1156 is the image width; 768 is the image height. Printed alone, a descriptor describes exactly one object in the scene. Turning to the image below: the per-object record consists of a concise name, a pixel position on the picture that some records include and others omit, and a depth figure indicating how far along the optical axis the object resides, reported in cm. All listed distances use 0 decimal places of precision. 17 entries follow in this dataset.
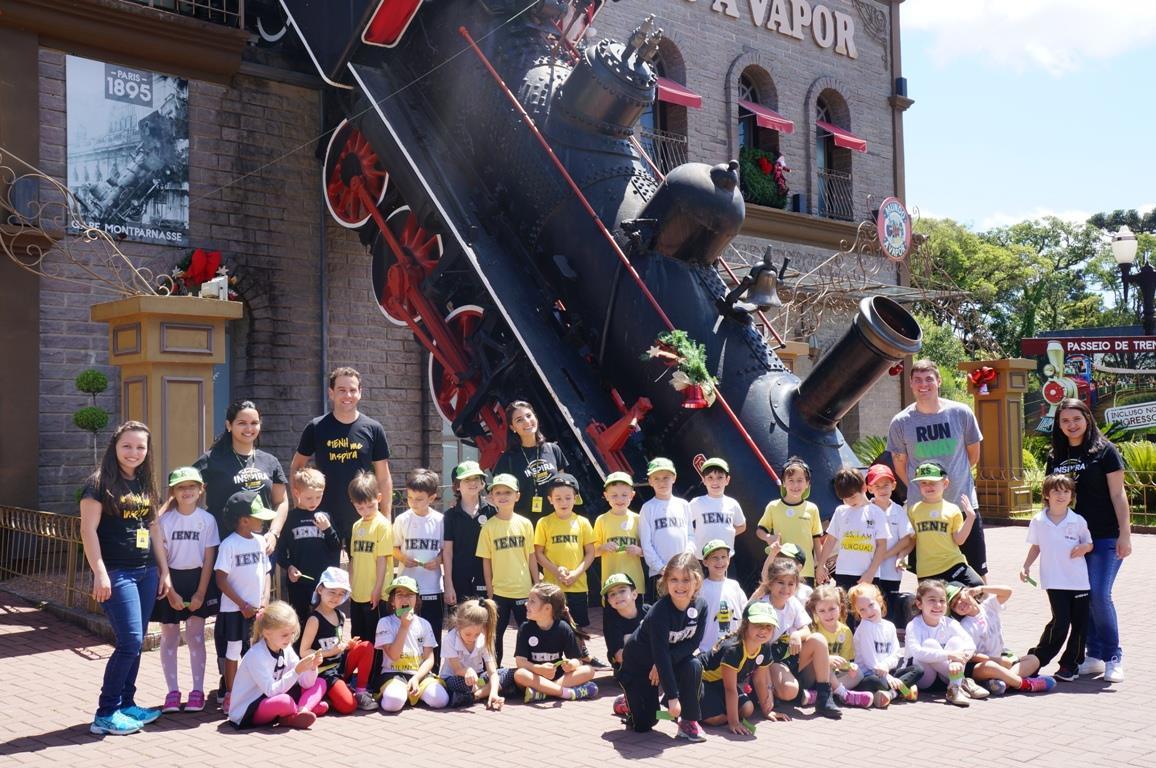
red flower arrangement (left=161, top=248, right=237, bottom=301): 1183
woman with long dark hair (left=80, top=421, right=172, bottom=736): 552
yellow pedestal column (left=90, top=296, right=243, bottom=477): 816
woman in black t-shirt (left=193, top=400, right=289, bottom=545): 639
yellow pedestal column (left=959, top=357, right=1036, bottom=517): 1708
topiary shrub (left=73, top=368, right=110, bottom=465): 1043
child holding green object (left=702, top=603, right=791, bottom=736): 570
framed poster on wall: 1140
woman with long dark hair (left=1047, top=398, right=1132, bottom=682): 669
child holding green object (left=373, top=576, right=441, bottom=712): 612
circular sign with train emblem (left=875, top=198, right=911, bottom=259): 1764
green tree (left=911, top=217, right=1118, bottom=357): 4928
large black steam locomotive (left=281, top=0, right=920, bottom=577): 871
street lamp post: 1512
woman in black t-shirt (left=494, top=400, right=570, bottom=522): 758
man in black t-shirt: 702
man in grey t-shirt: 727
